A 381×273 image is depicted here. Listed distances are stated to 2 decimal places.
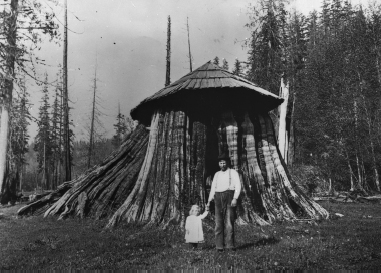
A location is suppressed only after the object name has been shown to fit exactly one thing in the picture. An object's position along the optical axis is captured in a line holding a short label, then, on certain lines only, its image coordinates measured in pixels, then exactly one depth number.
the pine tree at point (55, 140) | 38.03
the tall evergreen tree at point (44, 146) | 45.96
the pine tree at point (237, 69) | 36.81
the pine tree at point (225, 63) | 42.44
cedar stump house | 9.89
